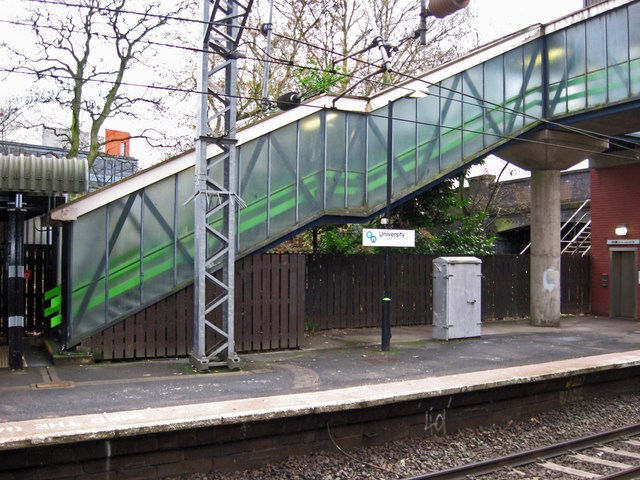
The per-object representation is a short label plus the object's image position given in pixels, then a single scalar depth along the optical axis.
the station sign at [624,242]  19.86
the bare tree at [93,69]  19.75
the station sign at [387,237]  12.80
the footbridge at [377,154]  11.38
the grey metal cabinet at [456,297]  14.49
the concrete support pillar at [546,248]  18.11
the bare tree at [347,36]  24.12
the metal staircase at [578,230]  23.36
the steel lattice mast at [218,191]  10.67
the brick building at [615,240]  20.06
